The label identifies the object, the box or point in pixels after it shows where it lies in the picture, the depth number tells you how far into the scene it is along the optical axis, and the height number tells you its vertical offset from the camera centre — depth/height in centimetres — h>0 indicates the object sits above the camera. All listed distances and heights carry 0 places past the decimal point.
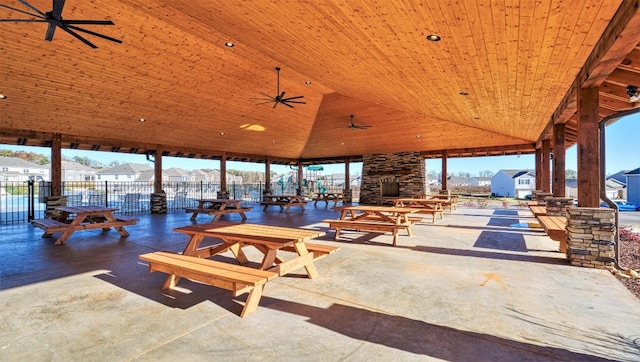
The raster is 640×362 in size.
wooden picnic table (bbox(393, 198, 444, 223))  1016 -80
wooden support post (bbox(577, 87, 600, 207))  467 +52
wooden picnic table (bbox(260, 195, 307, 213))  1235 -94
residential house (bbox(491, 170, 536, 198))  3528 -37
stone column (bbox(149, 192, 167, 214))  1260 -93
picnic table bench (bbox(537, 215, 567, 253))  512 -85
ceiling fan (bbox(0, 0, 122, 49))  369 +207
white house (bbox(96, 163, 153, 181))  3528 +90
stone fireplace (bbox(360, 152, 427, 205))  1641 +18
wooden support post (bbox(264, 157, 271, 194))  1827 +44
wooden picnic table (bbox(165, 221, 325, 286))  353 -71
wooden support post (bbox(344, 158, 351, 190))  1893 +42
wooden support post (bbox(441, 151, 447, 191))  1595 +63
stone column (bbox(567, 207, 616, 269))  450 -87
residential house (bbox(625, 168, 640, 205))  1922 -41
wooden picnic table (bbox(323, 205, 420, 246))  631 -94
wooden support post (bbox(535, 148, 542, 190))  1311 +48
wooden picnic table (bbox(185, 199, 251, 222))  970 -95
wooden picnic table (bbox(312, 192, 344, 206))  1594 -92
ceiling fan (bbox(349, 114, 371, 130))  1158 +206
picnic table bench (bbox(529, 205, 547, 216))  757 -83
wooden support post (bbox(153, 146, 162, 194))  1276 +45
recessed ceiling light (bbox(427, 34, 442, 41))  382 +181
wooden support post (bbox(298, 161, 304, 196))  1988 +29
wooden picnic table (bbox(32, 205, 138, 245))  636 -94
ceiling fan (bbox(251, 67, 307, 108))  818 +221
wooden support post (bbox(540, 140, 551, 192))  1102 +46
